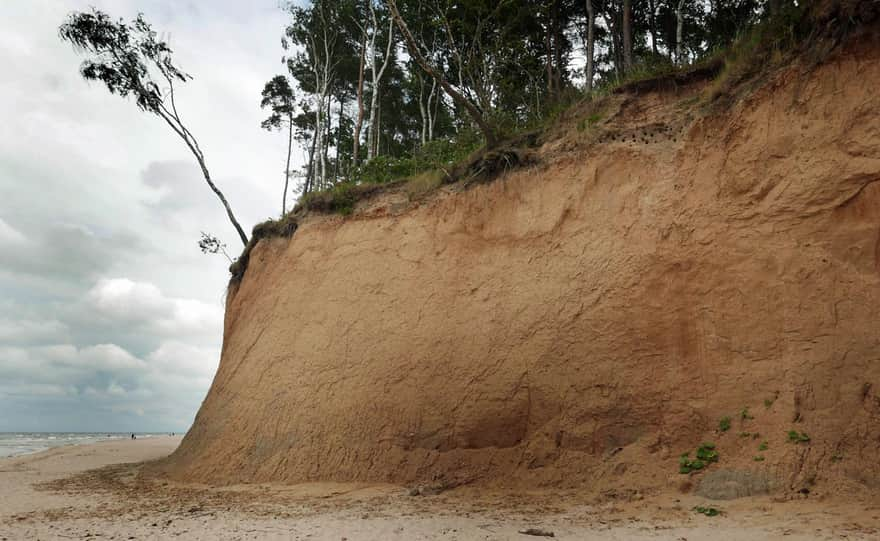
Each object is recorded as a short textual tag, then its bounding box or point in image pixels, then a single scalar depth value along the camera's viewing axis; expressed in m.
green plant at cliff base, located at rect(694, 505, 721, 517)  6.16
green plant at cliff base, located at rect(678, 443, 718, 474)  7.10
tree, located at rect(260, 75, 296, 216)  27.86
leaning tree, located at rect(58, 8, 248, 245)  17.81
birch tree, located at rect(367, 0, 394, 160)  21.02
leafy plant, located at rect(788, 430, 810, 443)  6.62
